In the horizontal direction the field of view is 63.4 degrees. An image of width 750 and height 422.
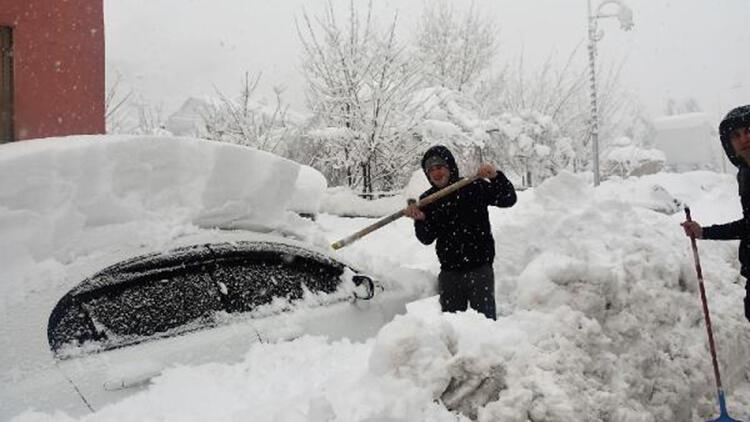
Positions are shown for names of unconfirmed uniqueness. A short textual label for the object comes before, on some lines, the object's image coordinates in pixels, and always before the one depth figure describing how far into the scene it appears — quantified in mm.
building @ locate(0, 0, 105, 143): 7164
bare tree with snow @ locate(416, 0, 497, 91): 24547
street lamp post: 19141
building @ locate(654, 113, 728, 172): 53906
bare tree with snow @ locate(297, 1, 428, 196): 14969
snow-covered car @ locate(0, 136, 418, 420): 2131
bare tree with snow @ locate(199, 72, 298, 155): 17047
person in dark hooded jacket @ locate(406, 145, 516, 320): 4043
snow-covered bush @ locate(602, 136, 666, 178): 29453
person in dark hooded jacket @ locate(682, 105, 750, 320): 3512
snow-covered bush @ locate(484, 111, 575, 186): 19453
